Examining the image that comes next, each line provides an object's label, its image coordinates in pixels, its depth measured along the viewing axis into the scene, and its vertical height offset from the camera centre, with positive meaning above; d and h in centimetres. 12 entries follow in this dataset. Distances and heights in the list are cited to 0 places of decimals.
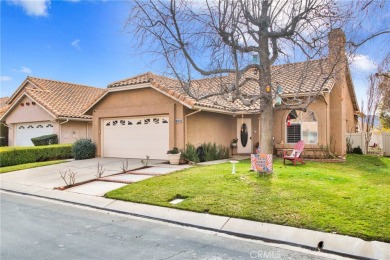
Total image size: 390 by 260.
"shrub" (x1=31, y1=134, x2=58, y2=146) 2081 -23
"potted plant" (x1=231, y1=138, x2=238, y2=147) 1923 -47
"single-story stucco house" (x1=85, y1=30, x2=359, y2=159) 1573 +88
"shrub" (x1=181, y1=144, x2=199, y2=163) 1504 -98
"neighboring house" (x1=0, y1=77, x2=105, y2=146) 2153 +172
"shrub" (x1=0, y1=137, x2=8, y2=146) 2566 -34
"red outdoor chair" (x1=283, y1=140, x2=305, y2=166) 1330 -91
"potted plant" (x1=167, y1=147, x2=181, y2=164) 1473 -100
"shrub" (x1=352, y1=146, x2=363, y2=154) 2047 -112
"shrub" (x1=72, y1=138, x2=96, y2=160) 1812 -77
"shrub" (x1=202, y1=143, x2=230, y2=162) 1626 -94
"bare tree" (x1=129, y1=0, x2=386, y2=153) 1005 +347
